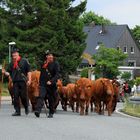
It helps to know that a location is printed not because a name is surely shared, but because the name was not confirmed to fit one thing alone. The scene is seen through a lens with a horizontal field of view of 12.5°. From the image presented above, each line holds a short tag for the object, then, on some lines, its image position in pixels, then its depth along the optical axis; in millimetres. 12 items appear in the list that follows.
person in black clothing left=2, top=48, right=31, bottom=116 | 18500
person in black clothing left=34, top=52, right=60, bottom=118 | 18391
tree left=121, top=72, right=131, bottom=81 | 89988
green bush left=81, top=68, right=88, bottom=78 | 81969
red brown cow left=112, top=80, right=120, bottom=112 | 23712
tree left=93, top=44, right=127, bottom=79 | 86688
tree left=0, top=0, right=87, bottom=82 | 59625
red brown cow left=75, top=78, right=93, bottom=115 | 22352
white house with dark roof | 110688
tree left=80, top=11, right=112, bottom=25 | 129875
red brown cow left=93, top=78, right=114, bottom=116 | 22711
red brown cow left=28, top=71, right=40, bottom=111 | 21972
